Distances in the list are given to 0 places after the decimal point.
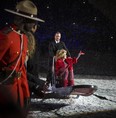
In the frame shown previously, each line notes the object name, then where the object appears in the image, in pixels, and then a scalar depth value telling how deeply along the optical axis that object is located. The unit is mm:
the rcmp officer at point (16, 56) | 4199
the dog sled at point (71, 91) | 8766
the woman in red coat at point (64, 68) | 10453
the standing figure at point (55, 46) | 10985
